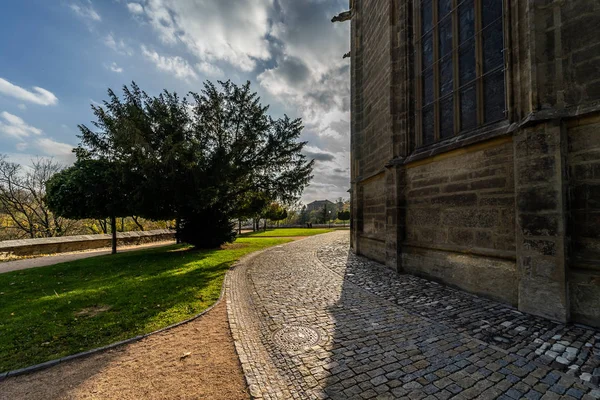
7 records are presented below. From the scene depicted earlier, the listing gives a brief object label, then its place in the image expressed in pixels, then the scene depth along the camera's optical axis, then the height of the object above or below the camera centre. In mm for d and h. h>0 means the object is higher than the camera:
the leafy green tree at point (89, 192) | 11424 +937
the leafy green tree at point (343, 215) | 45594 -888
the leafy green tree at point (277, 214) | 33912 -498
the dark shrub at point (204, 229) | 13758 -1084
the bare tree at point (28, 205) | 21016 +540
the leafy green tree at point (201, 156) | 10750 +2760
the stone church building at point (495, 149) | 3826 +1236
